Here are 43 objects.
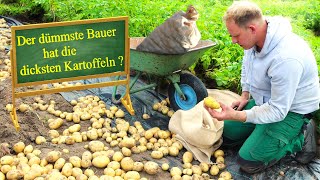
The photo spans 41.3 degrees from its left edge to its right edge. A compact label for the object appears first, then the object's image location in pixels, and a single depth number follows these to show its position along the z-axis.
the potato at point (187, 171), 3.25
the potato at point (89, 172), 3.12
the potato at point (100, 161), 3.21
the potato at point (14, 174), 3.00
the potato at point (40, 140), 3.46
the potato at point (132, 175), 3.11
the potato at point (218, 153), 3.50
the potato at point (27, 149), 3.30
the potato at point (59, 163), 3.16
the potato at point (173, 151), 3.47
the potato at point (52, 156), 3.19
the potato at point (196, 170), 3.26
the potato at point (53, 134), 3.59
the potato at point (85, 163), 3.20
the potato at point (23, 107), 3.89
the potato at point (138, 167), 3.21
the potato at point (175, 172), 3.22
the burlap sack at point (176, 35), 3.69
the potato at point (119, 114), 4.03
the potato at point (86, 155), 3.25
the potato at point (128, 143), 3.48
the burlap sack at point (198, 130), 3.44
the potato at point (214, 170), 3.31
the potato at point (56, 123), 3.71
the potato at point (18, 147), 3.32
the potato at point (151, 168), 3.18
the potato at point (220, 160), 3.42
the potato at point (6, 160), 3.11
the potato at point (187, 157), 3.40
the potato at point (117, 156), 3.29
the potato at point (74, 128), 3.69
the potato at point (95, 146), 3.39
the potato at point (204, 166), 3.32
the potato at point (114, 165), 3.20
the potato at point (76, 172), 3.10
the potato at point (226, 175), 3.25
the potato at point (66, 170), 3.10
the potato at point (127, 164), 3.21
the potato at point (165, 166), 3.28
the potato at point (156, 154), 3.41
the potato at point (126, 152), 3.39
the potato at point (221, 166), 3.35
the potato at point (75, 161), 3.19
